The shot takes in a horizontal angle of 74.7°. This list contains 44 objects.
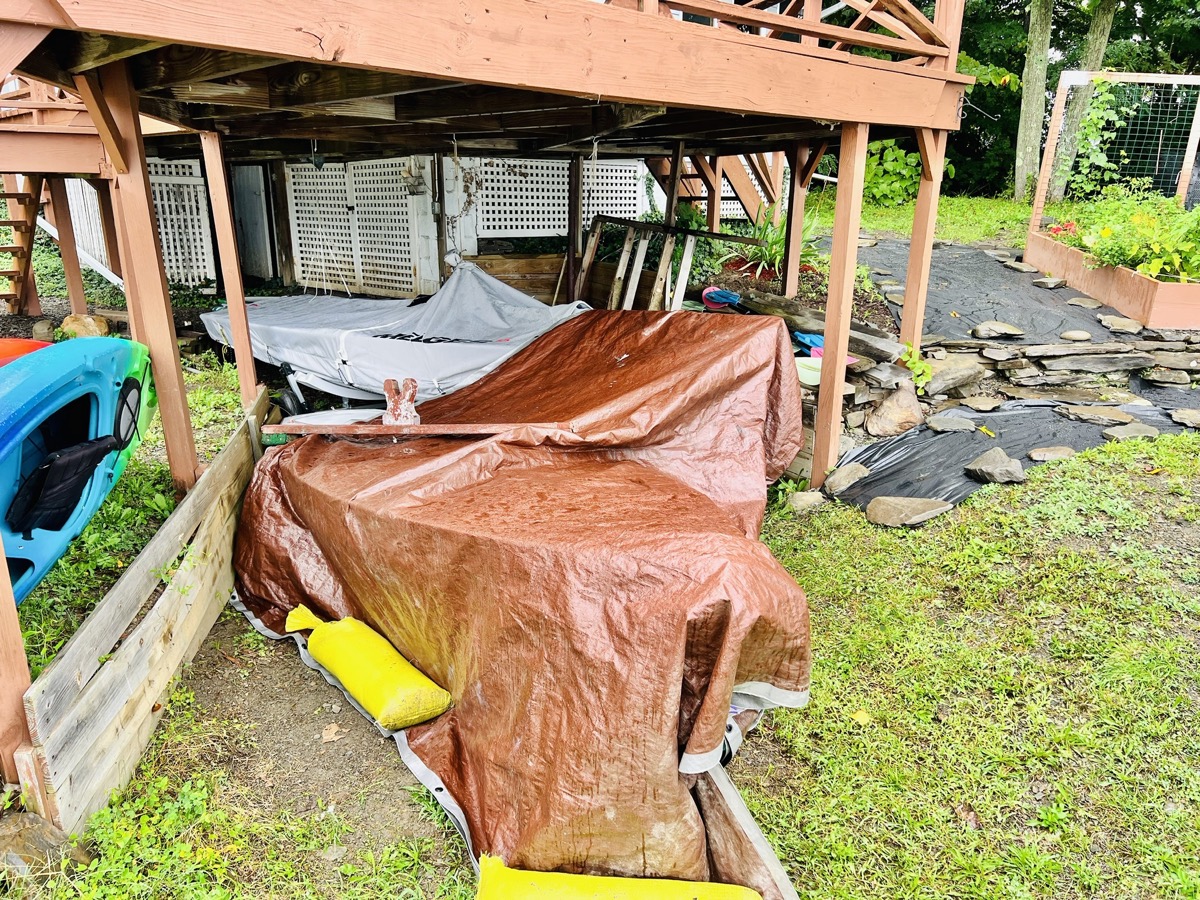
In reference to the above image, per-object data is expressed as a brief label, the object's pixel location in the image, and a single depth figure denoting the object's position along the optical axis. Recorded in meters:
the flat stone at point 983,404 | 5.91
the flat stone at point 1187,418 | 5.47
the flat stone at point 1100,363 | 6.35
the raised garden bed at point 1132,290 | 6.65
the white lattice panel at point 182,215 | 10.99
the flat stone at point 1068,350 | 6.38
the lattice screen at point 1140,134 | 8.80
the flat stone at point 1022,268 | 8.43
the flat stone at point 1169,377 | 6.23
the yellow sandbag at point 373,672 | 3.17
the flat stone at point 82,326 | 7.59
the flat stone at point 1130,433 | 5.31
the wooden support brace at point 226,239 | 4.74
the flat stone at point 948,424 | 5.57
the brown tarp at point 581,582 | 2.47
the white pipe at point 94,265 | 10.48
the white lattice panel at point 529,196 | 9.06
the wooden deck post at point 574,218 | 8.41
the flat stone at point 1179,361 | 6.27
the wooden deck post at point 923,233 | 5.25
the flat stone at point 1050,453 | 5.08
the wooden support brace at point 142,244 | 3.78
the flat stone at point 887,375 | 5.74
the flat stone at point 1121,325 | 6.71
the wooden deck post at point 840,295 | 4.74
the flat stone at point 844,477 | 5.16
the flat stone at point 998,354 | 6.34
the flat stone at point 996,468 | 4.86
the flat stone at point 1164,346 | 6.43
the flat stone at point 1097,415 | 5.57
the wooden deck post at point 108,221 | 8.62
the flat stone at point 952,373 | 6.02
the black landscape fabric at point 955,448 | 5.02
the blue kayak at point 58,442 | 2.88
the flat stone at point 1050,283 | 7.90
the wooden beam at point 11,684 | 2.36
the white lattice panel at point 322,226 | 9.87
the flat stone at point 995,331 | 6.62
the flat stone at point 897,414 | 5.68
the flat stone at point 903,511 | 4.67
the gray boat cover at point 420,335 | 5.96
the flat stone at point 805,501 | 5.07
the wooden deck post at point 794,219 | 7.61
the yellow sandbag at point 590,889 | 2.40
